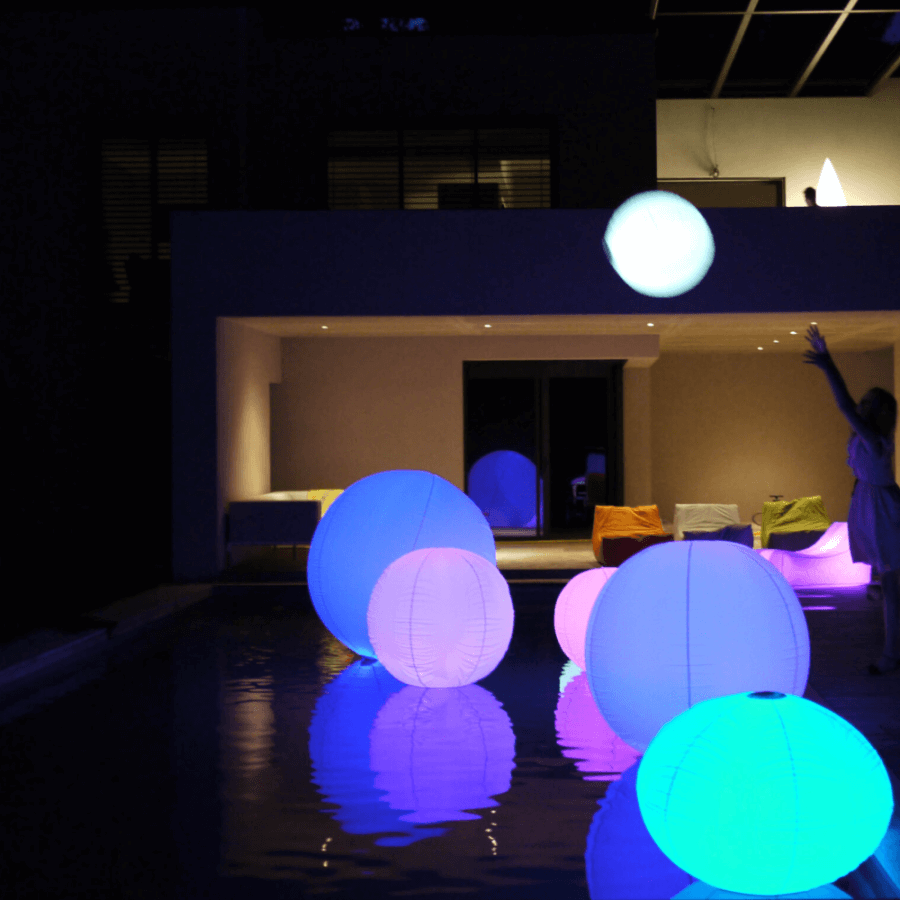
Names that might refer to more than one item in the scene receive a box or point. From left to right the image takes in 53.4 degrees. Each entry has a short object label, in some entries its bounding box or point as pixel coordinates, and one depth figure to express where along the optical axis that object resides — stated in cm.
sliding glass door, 1266
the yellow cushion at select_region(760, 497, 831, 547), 945
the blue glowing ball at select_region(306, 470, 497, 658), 522
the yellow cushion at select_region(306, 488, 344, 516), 1088
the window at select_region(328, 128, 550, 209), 1203
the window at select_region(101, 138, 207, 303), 1165
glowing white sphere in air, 669
